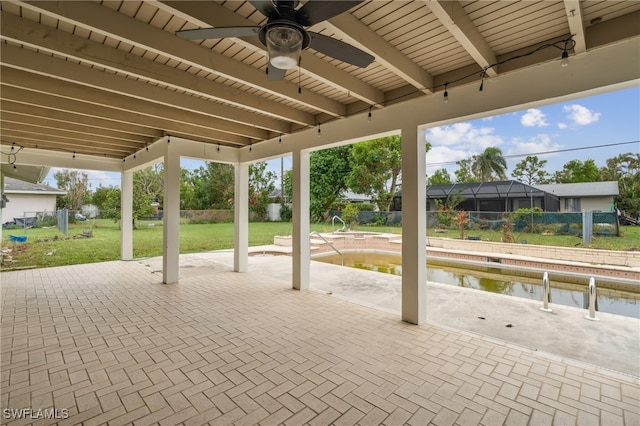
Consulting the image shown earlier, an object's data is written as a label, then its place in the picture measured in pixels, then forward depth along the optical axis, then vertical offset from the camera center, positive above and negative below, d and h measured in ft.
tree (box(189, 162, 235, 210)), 59.26 +5.69
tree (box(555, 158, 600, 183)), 38.22 +5.82
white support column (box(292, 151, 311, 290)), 16.92 -0.56
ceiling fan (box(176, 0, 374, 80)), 4.70 +3.27
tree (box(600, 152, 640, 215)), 31.59 +4.14
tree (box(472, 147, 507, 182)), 63.10 +10.71
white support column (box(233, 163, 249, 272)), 21.40 -0.04
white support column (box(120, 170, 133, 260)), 25.84 -0.22
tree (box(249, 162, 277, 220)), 57.26 +5.02
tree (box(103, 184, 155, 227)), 41.88 +1.27
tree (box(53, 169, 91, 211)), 49.93 +4.80
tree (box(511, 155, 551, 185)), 47.40 +7.27
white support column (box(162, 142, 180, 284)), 18.15 -0.03
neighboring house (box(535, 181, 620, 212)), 35.19 +2.55
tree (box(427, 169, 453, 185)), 54.87 +6.91
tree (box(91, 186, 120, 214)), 47.98 +2.99
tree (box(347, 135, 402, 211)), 47.14 +7.56
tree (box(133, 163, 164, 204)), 53.79 +6.23
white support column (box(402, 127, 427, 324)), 11.68 -0.61
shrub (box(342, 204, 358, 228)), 47.32 -0.42
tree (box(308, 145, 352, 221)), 56.08 +6.92
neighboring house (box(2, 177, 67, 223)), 38.09 +2.17
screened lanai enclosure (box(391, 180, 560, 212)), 40.32 +2.69
